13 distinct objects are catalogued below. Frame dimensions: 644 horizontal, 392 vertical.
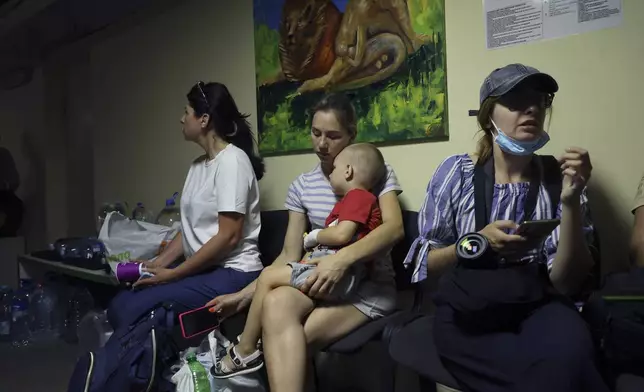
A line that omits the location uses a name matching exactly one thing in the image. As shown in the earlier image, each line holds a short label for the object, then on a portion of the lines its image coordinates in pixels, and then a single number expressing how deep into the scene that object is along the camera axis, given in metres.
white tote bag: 2.50
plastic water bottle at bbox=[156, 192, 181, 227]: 3.06
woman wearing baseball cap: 1.12
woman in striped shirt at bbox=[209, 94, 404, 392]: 1.53
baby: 1.63
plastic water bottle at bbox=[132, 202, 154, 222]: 3.29
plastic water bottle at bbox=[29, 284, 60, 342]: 3.50
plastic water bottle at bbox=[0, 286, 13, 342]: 3.40
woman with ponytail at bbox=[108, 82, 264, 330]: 2.00
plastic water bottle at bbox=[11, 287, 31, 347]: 3.42
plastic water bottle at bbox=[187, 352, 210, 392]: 1.77
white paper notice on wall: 1.60
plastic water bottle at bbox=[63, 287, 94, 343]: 3.53
